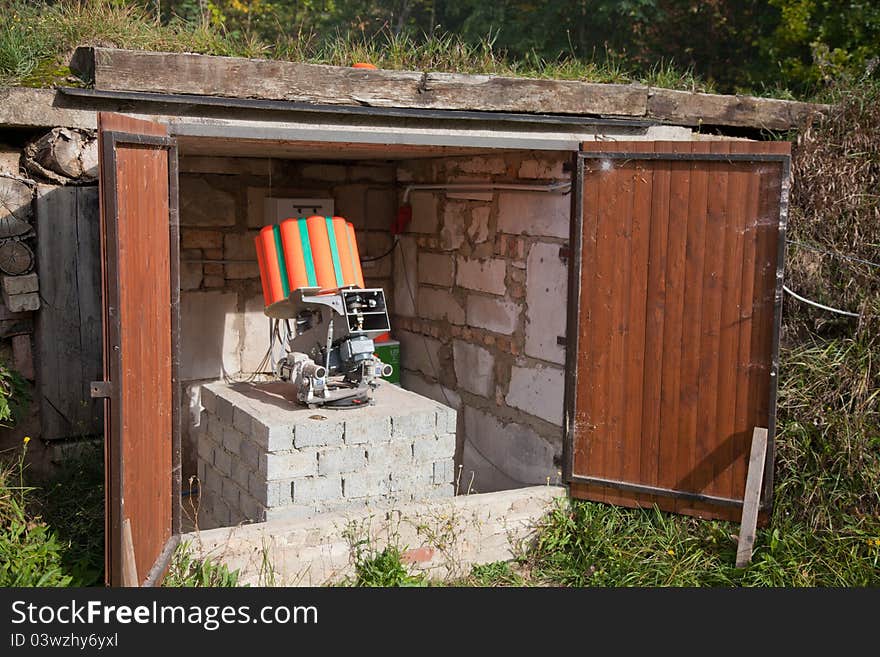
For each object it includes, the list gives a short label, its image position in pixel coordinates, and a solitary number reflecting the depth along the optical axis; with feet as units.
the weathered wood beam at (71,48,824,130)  15.28
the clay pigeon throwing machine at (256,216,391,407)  18.06
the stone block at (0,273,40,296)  15.65
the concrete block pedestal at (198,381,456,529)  16.58
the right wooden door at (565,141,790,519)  16.25
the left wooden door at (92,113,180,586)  11.55
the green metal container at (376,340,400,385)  25.17
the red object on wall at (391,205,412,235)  25.07
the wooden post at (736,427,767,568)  16.30
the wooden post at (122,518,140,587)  11.82
